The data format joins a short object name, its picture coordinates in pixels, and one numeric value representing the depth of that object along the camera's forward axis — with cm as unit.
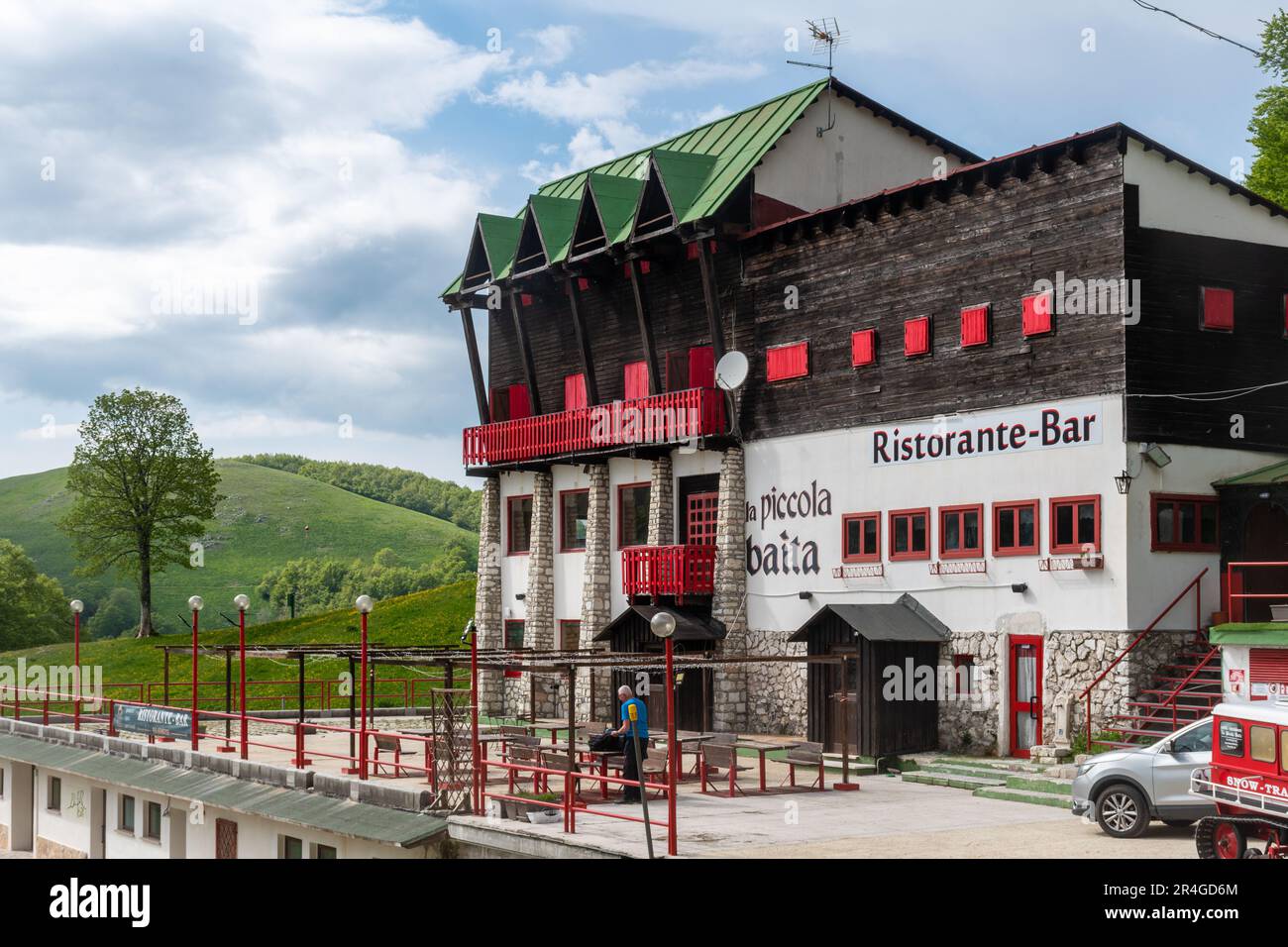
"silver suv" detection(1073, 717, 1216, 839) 1984
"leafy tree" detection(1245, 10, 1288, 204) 4712
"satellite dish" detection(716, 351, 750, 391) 3647
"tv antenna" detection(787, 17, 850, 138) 4062
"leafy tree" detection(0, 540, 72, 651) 10569
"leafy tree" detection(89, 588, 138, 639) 13850
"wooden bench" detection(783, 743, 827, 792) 2591
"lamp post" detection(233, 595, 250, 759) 2979
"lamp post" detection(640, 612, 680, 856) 1819
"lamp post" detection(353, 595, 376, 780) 2316
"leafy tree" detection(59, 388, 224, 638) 8050
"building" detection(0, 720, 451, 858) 2384
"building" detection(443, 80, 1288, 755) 2870
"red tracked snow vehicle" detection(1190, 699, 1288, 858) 1706
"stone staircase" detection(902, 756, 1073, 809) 2491
